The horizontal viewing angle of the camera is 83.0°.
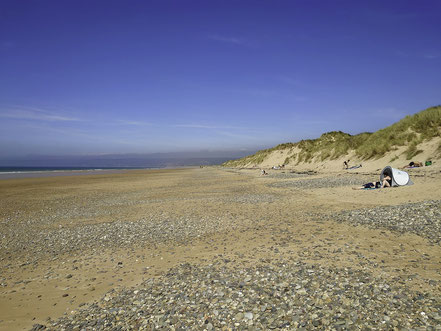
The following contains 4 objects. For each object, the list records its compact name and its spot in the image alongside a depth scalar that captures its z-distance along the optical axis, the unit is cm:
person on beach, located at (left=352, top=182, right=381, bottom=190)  1597
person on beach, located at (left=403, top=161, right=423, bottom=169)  2197
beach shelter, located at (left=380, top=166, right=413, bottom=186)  1530
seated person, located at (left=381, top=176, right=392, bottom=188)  1545
